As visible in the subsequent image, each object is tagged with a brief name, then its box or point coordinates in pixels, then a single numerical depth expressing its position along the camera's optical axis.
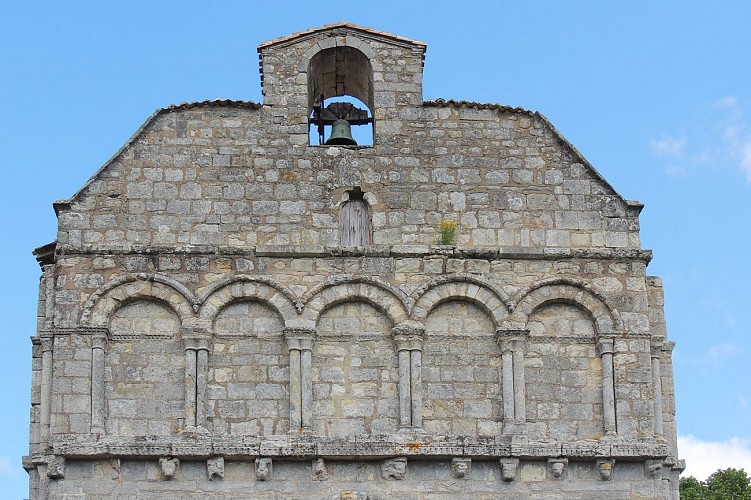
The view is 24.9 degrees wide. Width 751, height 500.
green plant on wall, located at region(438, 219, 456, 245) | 20.94
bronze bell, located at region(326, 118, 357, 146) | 22.12
